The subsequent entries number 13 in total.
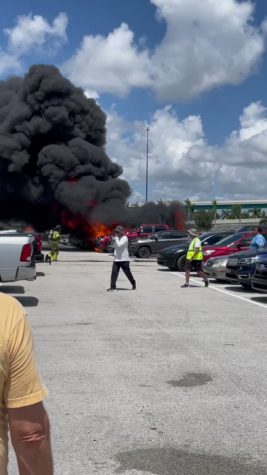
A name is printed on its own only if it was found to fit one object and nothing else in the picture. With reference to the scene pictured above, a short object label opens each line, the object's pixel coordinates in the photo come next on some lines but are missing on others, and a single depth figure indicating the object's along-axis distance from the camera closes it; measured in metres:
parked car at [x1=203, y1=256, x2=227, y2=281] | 16.19
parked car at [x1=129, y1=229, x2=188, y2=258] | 27.75
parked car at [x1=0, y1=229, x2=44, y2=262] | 12.10
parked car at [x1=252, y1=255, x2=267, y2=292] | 12.38
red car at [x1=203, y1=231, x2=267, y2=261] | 18.36
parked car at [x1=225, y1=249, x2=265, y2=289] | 13.29
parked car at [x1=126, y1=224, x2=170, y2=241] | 33.25
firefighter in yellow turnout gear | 25.70
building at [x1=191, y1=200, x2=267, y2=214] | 105.82
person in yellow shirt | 1.99
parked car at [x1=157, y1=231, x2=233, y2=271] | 20.61
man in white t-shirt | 14.31
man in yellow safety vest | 15.27
